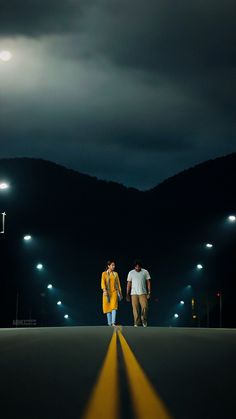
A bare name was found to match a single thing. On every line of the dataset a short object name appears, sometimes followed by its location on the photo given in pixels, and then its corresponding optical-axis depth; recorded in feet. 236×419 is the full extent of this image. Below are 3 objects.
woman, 91.09
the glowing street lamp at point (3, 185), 146.10
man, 86.43
